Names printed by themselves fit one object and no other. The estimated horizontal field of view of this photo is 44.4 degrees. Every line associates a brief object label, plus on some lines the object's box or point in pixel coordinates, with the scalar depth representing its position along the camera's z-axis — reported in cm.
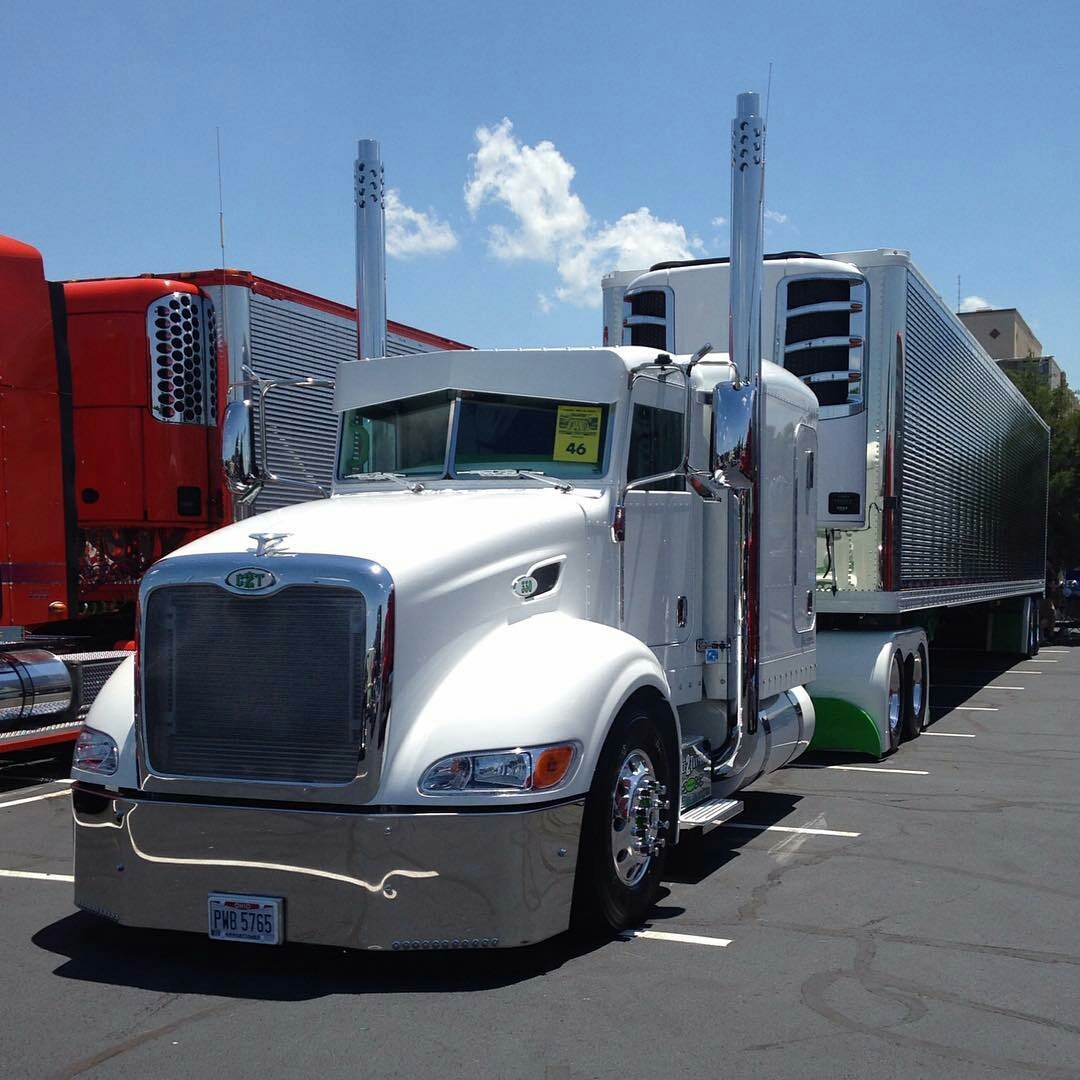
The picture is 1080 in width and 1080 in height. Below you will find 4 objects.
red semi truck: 988
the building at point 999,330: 7656
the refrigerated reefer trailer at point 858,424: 1051
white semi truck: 489
